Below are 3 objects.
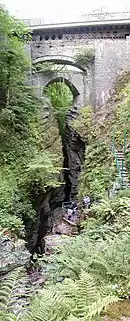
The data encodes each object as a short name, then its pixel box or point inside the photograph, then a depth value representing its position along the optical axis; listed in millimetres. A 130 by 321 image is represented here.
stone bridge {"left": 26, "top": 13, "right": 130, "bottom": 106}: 20391
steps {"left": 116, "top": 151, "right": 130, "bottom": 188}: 10886
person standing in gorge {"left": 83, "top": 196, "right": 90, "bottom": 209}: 11746
